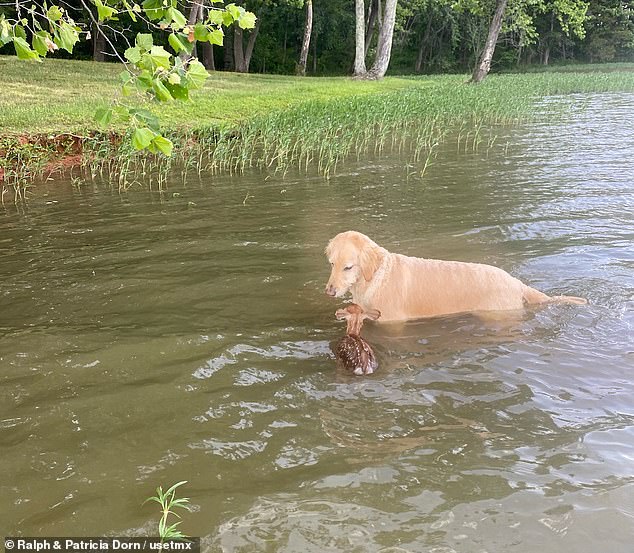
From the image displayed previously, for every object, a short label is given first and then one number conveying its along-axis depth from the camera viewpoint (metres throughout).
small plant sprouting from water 3.01
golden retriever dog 5.64
